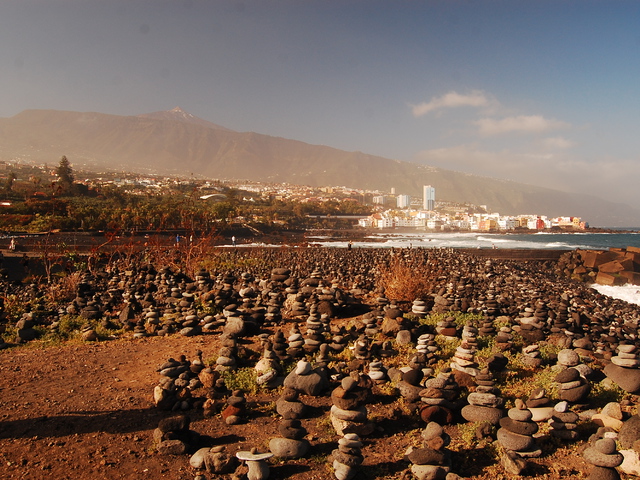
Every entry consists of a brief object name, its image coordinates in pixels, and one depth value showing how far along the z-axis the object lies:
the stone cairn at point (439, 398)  4.49
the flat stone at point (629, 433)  3.73
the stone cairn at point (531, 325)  7.32
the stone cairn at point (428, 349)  6.17
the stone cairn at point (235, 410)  4.46
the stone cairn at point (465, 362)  5.54
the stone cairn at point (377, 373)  5.45
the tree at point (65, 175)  53.66
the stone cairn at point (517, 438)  3.62
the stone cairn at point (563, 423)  4.07
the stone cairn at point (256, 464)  3.46
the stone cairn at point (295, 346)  6.43
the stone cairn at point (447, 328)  7.31
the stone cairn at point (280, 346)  6.30
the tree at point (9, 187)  45.96
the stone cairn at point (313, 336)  6.63
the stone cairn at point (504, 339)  6.77
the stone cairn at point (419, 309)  8.69
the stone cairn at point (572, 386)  4.77
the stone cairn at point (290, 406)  4.53
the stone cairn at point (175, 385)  4.81
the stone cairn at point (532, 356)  6.05
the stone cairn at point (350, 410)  4.23
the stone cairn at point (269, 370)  5.40
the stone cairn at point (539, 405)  4.41
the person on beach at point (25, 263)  16.57
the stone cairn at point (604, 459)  3.41
